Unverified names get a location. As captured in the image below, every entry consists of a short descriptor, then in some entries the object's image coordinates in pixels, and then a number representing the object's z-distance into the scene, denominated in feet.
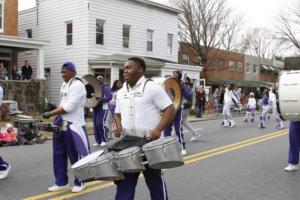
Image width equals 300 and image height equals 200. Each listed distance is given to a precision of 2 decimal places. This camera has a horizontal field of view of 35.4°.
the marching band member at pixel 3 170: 25.61
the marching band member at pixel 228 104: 62.59
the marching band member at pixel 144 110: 15.78
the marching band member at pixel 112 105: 42.88
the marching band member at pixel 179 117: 33.14
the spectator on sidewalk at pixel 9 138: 41.55
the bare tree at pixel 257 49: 257.61
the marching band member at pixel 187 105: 36.16
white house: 86.58
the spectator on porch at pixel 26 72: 81.08
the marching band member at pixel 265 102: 61.50
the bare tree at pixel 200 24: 137.98
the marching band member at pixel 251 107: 72.74
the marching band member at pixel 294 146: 27.91
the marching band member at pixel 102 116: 39.55
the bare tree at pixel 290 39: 180.14
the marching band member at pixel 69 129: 22.02
